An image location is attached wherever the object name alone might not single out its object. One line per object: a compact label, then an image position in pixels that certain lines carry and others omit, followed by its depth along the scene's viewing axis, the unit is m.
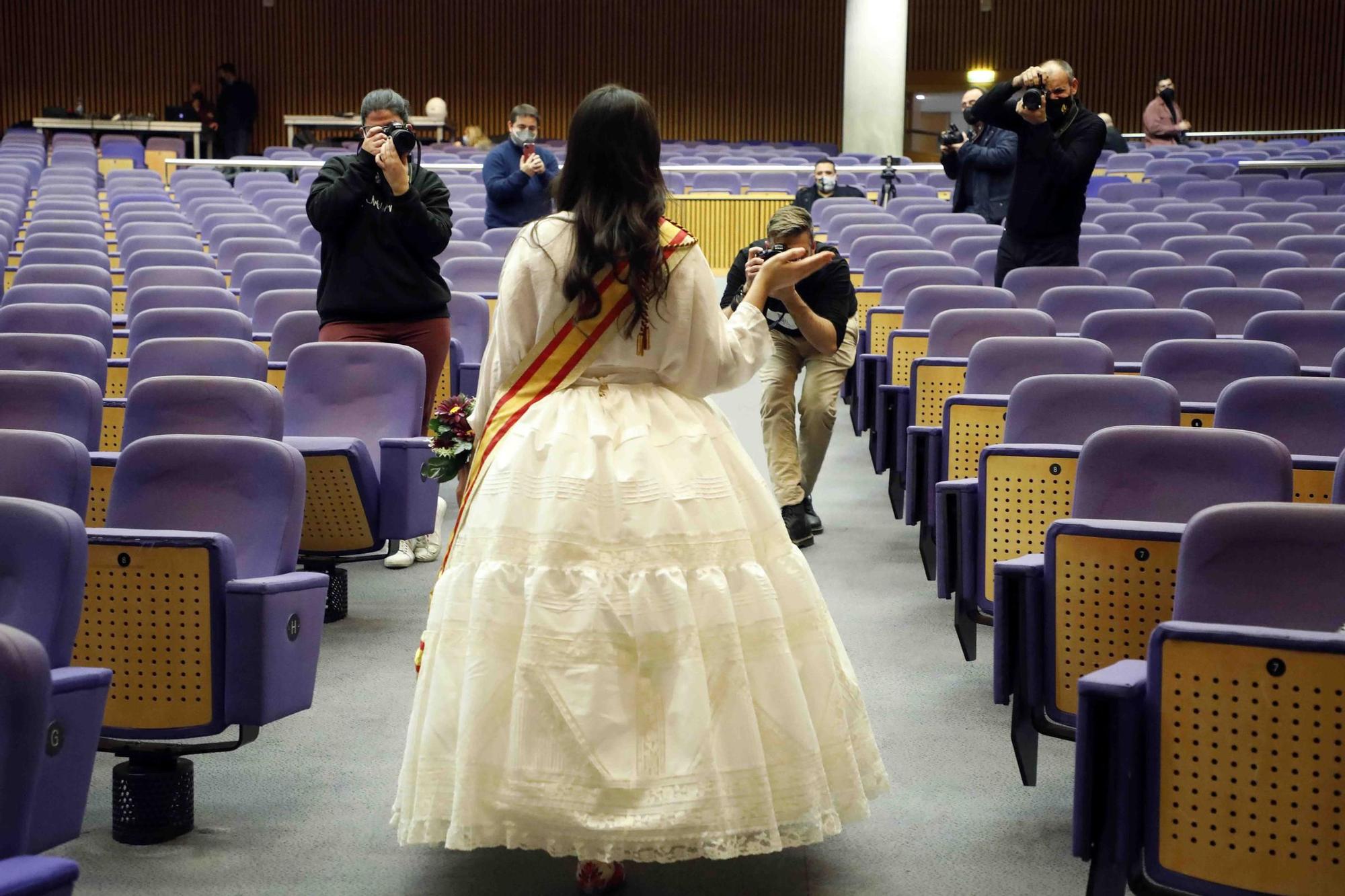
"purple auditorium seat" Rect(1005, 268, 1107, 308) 6.33
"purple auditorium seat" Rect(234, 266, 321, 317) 6.90
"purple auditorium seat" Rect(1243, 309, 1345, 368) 5.24
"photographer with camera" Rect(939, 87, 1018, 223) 8.48
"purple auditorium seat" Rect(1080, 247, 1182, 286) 7.21
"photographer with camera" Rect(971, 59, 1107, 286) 6.14
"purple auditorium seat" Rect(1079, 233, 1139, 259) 7.87
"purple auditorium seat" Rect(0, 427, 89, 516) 2.90
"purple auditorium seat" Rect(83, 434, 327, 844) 2.79
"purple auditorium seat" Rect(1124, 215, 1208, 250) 8.33
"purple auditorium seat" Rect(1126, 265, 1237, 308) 6.60
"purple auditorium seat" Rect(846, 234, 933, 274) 8.29
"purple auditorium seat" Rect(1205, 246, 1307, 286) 7.17
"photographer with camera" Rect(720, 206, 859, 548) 4.87
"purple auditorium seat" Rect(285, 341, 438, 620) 4.10
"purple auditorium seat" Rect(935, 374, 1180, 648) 3.51
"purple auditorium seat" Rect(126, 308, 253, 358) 5.43
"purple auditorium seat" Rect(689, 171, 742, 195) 13.55
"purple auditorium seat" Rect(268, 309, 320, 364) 5.43
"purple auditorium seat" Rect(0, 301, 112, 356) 5.62
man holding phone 7.99
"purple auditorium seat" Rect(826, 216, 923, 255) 8.86
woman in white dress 2.32
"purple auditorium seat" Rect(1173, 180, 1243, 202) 11.00
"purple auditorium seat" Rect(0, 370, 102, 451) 3.93
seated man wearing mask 9.90
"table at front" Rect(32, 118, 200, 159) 17.53
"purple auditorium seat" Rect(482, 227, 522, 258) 8.30
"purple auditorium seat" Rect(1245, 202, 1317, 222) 9.47
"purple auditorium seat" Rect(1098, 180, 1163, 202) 10.98
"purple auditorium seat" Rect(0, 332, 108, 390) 4.81
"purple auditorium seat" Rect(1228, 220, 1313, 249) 8.24
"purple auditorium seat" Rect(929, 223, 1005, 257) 8.63
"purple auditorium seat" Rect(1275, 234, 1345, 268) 7.52
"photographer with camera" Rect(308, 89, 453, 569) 4.52
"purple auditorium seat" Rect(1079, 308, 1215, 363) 5.25
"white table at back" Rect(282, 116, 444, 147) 17.94
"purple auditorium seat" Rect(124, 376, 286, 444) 3.80
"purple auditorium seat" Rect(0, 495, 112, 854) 2.17
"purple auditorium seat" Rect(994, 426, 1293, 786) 2.77
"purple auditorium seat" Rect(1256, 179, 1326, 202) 10.82
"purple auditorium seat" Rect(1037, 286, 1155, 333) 5.96
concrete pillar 15.30
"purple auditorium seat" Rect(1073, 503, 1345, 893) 2.08
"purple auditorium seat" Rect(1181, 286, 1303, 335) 5.99
